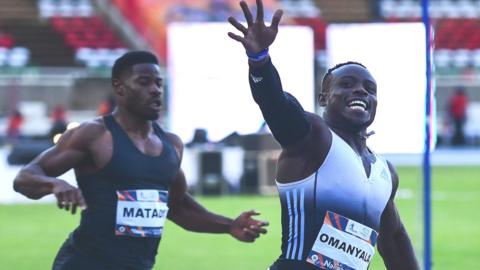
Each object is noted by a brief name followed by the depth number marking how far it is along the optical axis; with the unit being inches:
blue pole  770.8
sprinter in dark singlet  514.3
